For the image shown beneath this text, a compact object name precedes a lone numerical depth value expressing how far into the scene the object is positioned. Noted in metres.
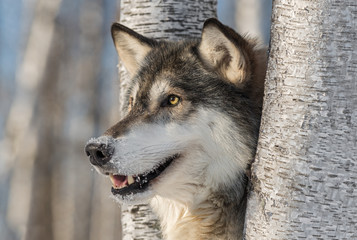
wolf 5.37
